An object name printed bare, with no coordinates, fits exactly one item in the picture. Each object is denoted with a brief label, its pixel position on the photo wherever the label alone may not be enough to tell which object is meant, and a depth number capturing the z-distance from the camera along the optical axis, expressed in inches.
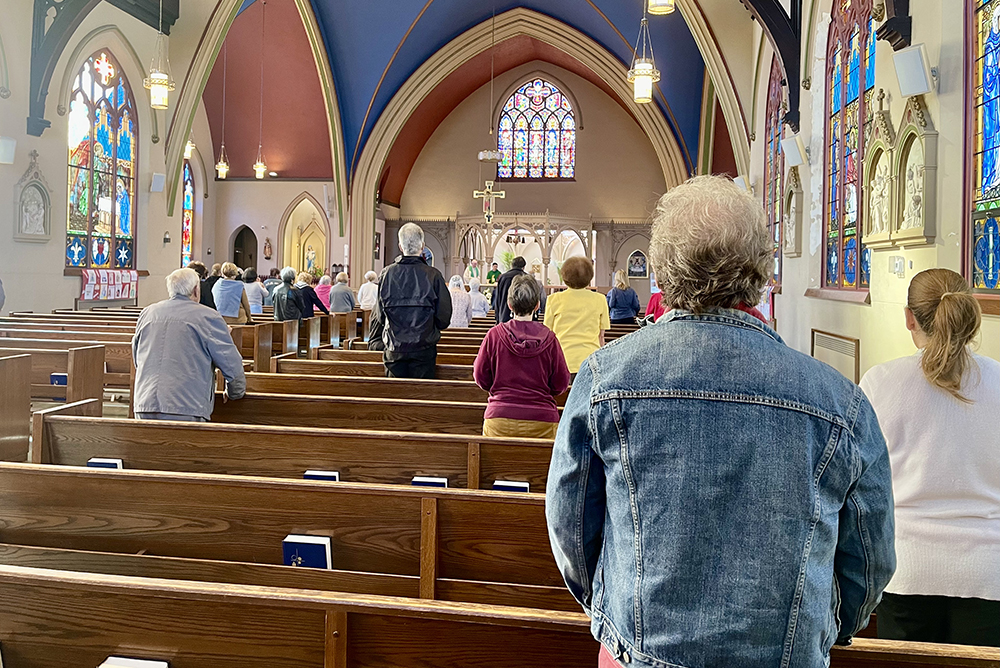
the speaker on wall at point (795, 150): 335.6
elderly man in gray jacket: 172.7
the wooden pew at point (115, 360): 274.2
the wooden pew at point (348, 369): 252.4
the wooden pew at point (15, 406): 206.1
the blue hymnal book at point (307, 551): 103.4
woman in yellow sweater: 214.8
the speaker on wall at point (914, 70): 191.6
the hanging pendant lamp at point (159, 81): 395.5
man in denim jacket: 51.0
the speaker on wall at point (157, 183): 541.6
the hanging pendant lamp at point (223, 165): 713.5
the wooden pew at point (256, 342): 292.7
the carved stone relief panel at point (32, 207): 433.4
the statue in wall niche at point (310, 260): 931.3
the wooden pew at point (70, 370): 228.5
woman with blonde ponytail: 86.2
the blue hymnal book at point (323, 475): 135.7
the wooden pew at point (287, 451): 140.6
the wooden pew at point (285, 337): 344.9
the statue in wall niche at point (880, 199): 230.4
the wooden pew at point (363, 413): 185.9
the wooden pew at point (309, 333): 382.3
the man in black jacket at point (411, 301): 219.5
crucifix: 767.1
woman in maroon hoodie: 155.3
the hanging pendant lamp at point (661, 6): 326.0
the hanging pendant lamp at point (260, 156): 681.7
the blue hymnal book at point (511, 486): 133.9
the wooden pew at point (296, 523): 103.3
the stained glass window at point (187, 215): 800.3
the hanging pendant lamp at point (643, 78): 409.4
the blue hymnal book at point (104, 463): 140.6
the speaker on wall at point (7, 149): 411.5
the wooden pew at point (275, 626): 71.9
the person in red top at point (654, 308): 286.2
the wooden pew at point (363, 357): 280.4
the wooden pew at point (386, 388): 214.8
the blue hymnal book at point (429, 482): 135.0
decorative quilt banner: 491.2
